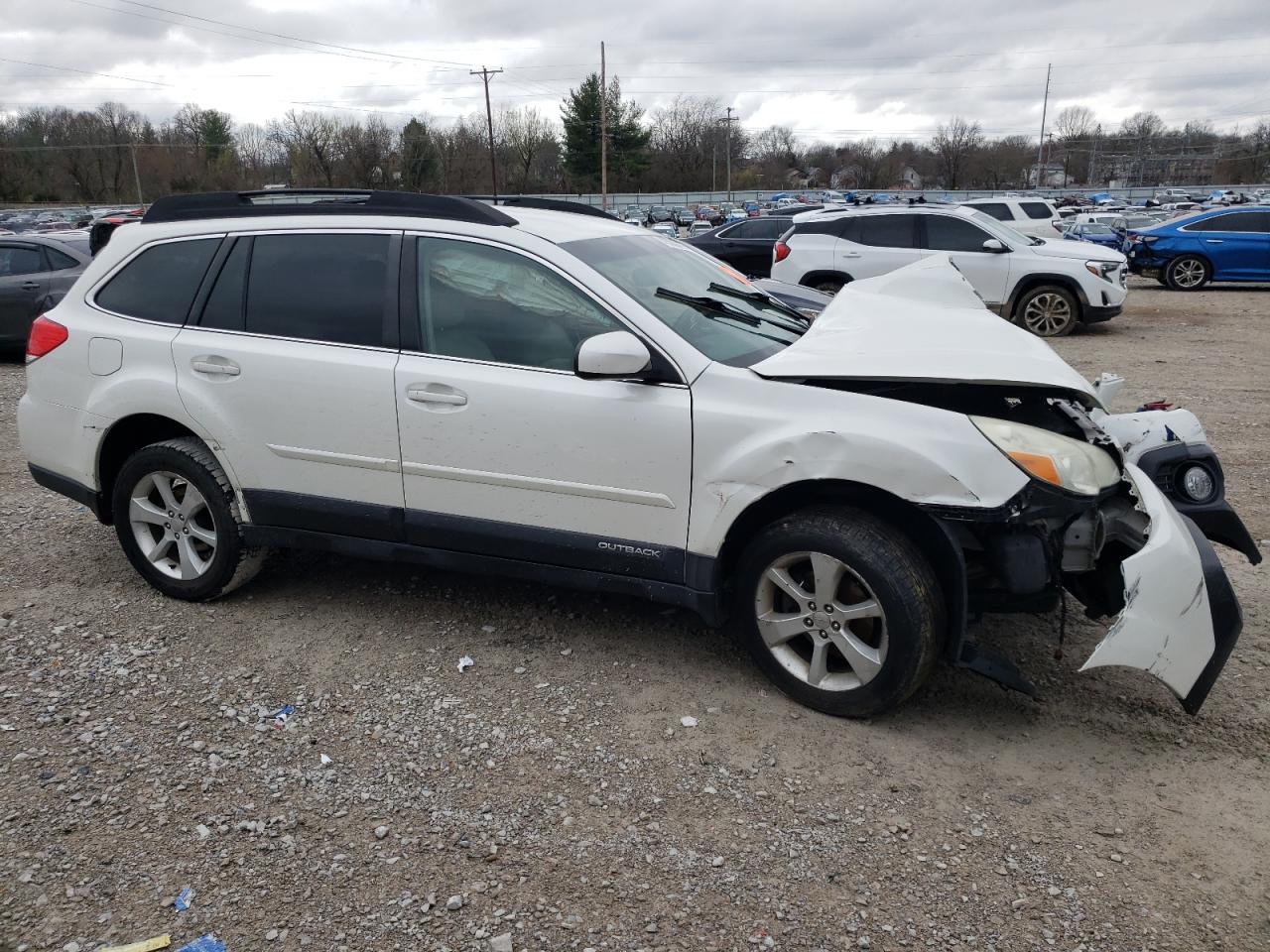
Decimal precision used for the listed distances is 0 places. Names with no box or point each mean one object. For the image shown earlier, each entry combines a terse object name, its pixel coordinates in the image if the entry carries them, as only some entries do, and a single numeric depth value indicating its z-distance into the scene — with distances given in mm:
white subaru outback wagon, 3182
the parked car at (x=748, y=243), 16547
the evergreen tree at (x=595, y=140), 73562
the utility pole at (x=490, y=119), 58031
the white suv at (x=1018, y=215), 18344
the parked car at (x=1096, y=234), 25391
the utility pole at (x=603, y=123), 53631
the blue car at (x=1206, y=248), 18281
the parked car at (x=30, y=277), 11289
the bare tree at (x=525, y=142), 83812
